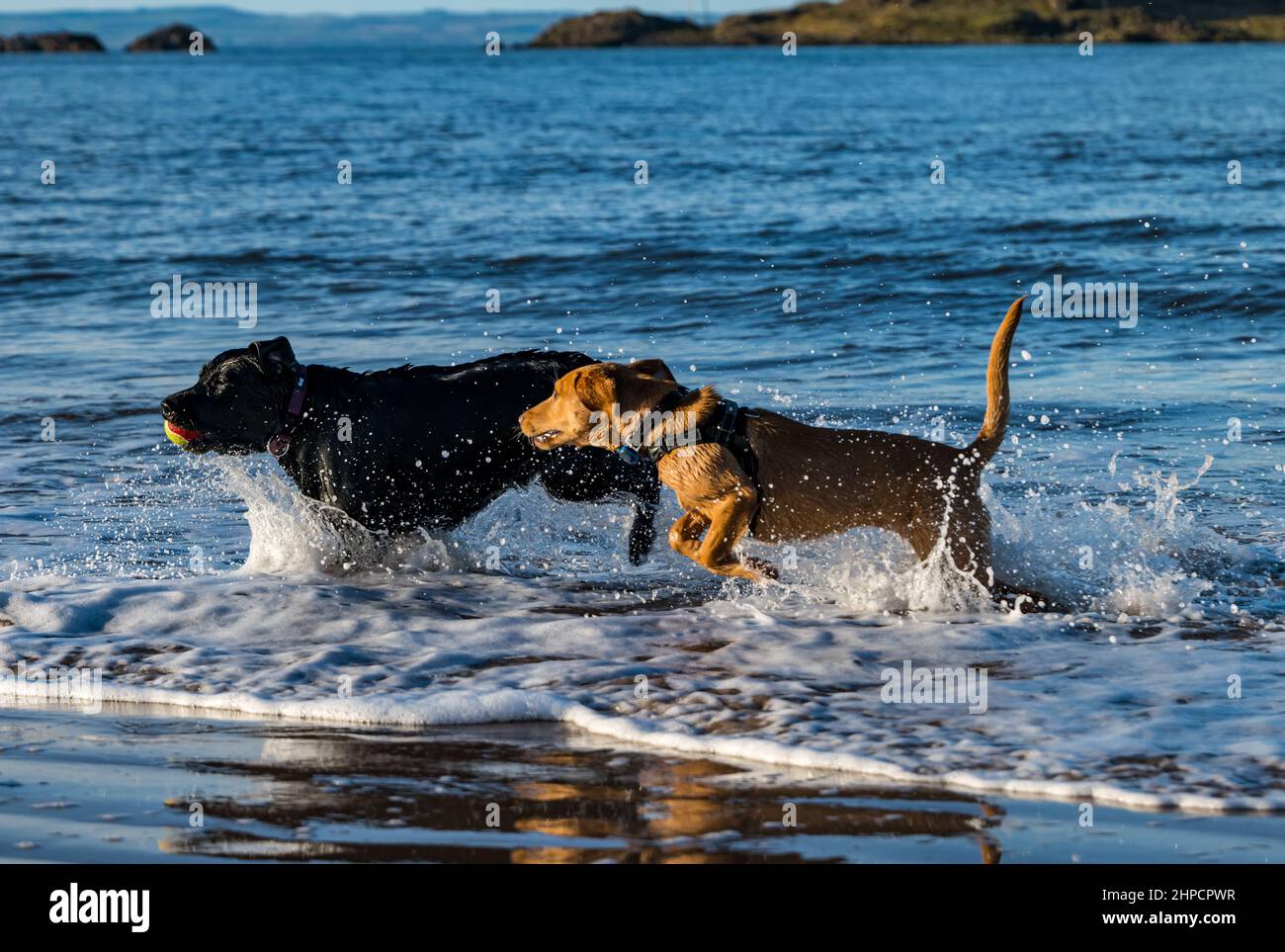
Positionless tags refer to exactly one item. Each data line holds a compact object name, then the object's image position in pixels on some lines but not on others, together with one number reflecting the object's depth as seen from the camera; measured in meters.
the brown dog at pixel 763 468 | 6.17
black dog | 6.86
